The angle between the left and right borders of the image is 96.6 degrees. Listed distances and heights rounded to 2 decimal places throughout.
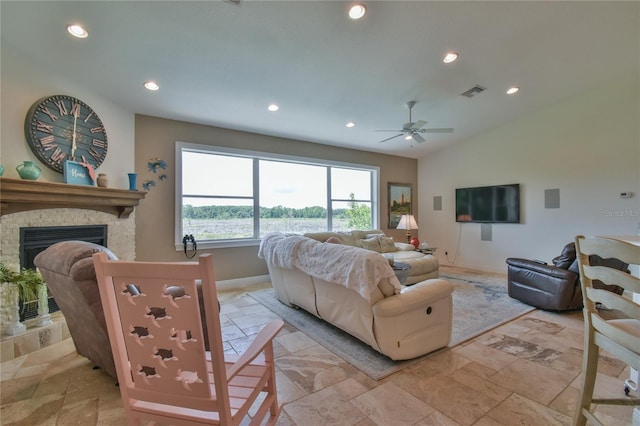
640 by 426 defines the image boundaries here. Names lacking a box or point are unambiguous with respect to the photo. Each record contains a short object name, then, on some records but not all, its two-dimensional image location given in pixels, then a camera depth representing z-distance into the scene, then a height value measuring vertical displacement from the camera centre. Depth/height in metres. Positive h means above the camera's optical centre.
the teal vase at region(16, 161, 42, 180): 2.75 +0.46
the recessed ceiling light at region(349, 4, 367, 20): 2.56 +1.87
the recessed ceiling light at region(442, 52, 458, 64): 3.41 +1.91
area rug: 2.38 -1.21
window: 4.70 +0.39
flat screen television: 5.70 +0.22
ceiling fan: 4.20 +1.28
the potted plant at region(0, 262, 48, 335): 2.58 -0.67
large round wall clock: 2.93 +0.95
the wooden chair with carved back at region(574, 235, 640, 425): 1.15 -0.52
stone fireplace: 2.62 +0.03
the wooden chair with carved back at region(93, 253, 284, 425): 1.01 -0.49
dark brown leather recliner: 3.37 -0.86
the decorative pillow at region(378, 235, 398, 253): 5.43 -0.58
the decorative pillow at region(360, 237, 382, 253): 5.31 -0.54
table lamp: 5.70 -0.17
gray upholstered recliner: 1.70 -0.49
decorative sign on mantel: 3.15 +0.51
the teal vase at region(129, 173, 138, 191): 3.85 +0.48
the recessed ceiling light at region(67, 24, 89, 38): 2.54 +1.69
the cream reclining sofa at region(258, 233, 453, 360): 2.25 -0.74
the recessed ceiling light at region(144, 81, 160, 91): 3.45 +1.61
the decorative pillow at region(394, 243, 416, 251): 5.57 -0.64
